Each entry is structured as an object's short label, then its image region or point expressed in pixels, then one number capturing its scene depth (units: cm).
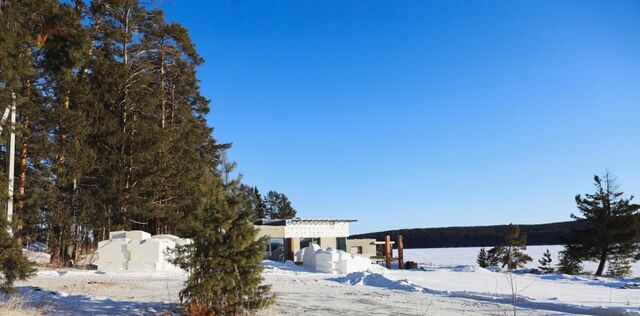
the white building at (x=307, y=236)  3894
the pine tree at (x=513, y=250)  4106
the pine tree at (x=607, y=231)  3847
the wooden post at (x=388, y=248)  3575
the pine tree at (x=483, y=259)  4369
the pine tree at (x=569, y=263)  3944
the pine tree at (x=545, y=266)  3900
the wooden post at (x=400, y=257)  3544
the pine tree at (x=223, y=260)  855
